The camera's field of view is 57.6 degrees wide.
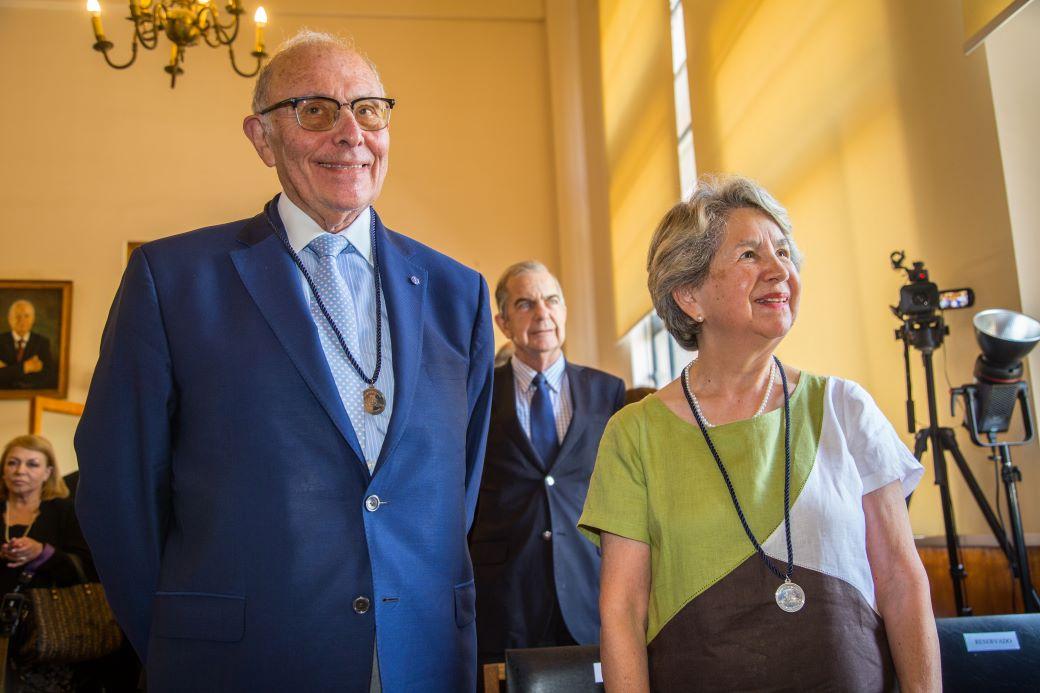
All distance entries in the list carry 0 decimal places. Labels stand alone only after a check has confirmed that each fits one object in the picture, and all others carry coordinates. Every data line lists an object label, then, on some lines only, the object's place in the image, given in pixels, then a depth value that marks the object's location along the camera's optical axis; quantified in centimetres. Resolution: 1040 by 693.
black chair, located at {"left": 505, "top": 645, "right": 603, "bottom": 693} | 193
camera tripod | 283
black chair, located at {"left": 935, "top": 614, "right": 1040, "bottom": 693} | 197
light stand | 280
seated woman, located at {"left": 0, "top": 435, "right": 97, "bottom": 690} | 452
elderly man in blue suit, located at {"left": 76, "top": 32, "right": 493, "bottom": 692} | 146
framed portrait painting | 857
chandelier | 615
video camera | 317
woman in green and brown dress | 166
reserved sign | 200
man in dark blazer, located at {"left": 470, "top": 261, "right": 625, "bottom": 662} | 295
